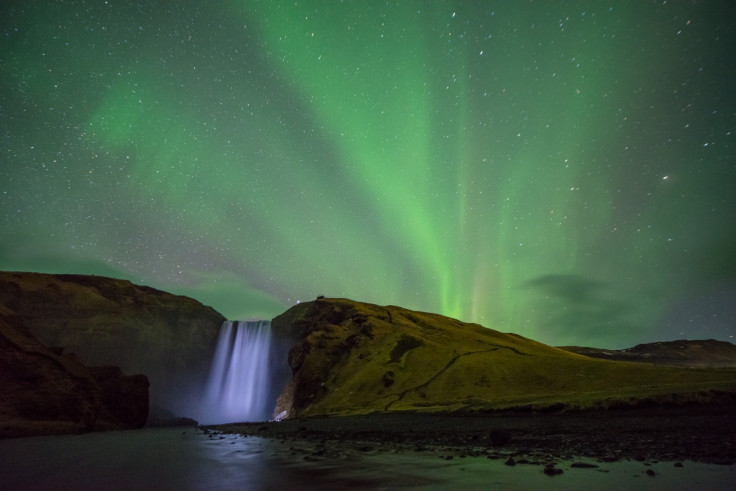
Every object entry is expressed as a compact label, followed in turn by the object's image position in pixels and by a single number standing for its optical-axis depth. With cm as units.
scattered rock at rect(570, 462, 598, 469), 1066
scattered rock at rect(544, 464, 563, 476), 967
